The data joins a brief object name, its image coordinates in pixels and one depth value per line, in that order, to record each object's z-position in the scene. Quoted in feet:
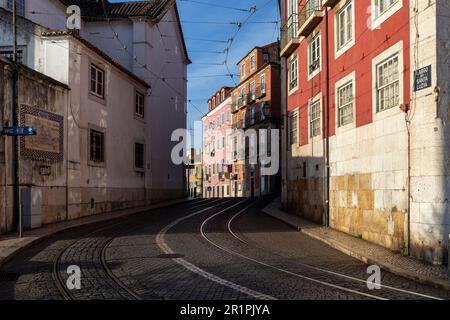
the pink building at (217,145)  195.83
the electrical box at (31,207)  49.11
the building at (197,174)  239.36
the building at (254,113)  147.74
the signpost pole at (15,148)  49.75
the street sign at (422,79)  34.60
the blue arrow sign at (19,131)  42.27
